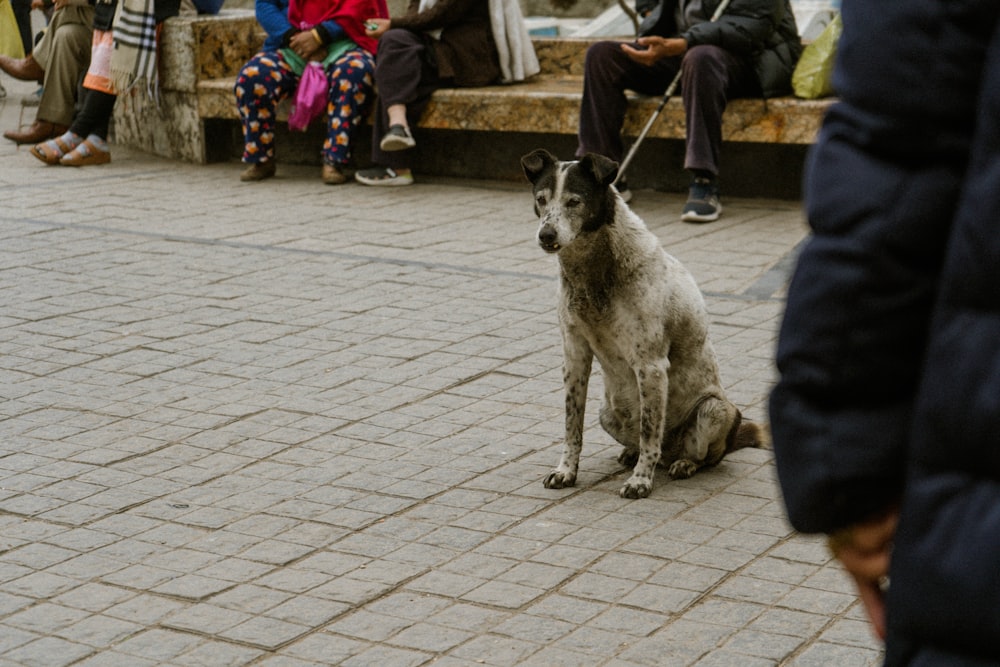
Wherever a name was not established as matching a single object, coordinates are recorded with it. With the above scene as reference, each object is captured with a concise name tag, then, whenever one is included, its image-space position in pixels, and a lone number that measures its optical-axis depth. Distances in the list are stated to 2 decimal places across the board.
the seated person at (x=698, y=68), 8.82
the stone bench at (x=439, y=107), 9.15
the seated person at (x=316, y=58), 10.44
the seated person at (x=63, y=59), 12.09
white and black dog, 4.46
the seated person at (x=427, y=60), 10.18
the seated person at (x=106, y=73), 11.43
